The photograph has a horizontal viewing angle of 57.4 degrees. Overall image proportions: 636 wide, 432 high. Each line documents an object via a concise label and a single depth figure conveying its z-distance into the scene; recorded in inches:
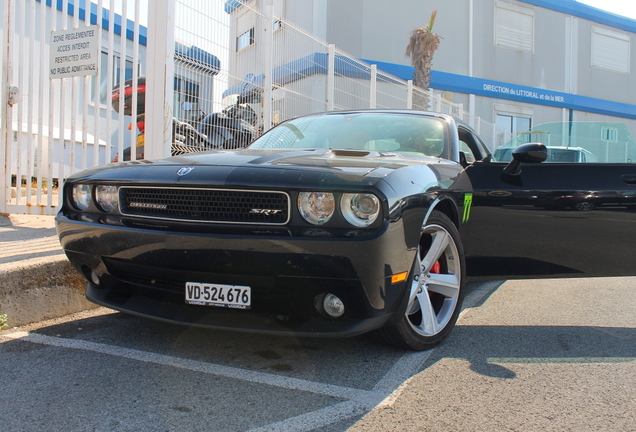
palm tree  700.7
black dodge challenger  93.7
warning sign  198.1
